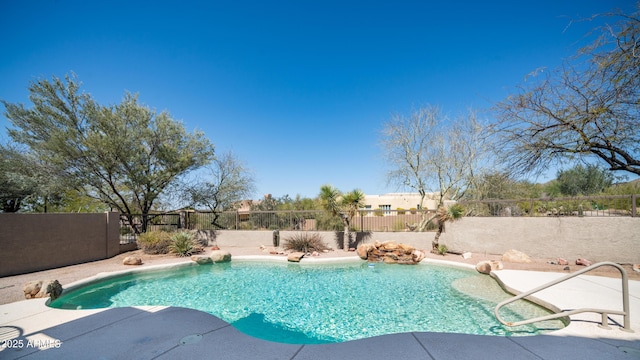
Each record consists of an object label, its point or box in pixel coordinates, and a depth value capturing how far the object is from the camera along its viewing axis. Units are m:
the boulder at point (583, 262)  7.80
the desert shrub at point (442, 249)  10.21
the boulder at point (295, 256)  9.55
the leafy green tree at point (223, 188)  14.85
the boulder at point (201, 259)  9.25
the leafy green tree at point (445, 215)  9.85
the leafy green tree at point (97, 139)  10.51
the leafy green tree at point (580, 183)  16.16
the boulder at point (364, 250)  10.00
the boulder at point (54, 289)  5.41
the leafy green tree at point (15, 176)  11.07
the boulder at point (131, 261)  8.65
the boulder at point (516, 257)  8.62
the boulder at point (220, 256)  9.57
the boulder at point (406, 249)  9.51
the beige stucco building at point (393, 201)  28.10
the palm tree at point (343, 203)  11.01
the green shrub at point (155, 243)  10.59
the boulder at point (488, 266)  7.61
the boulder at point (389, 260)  9.46
